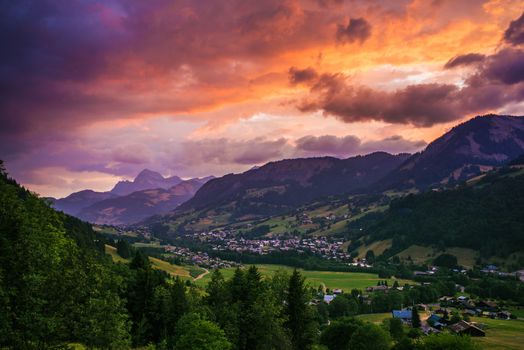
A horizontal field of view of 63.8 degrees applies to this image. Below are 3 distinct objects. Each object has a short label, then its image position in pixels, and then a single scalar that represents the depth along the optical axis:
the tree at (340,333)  88.38
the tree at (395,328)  99.73
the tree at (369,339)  78.94
